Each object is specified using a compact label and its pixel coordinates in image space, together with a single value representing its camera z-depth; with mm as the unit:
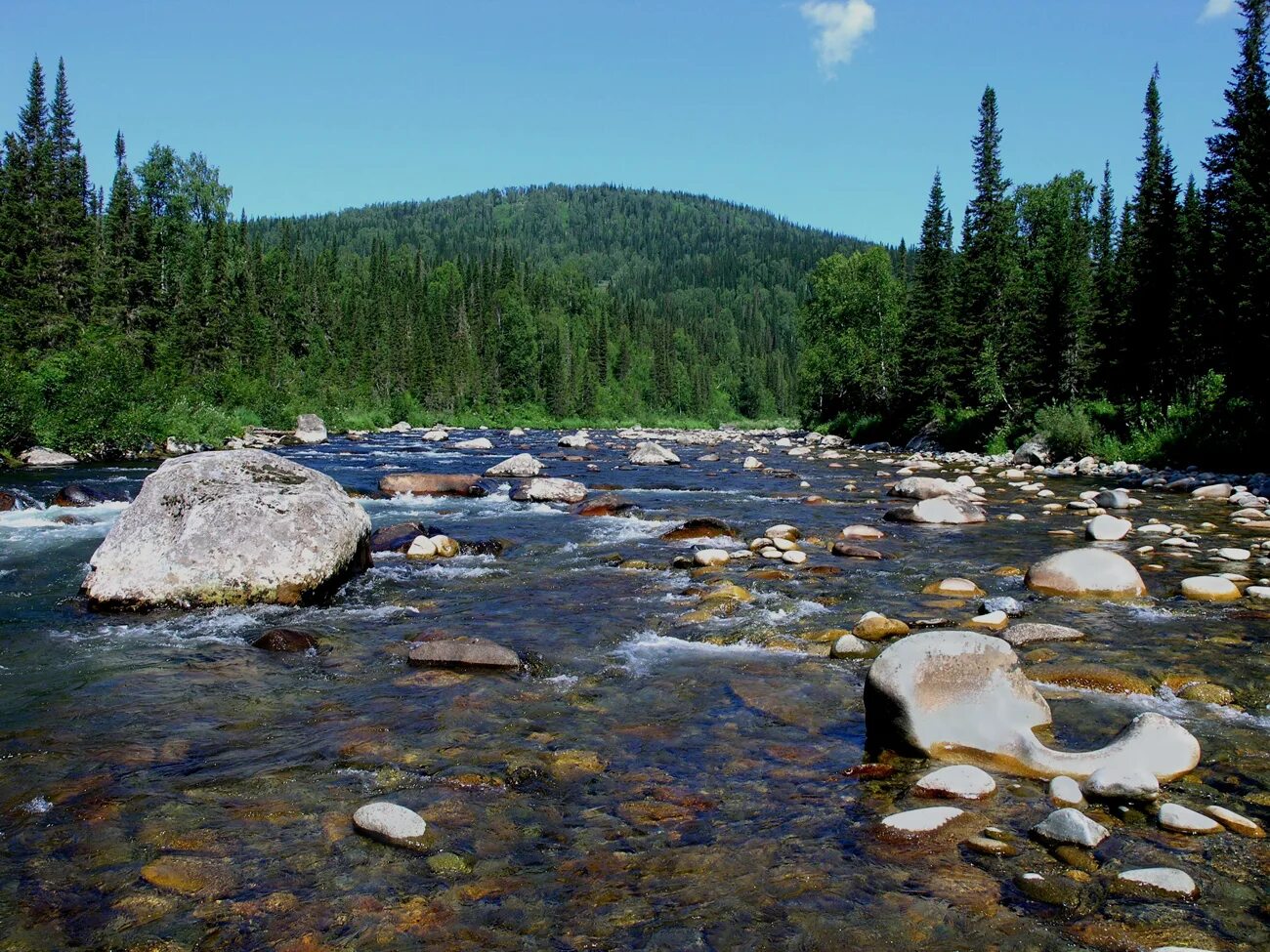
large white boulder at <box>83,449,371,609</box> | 9609
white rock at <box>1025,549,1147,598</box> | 10219
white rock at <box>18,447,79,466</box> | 25594
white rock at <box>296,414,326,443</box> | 47081
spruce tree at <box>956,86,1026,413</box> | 39906
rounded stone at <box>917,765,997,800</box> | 4988
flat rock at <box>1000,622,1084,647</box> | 8195
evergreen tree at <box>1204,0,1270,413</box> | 23484
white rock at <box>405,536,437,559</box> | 13156
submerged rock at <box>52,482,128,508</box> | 17062
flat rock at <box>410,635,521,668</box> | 7676
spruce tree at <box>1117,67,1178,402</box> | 31234
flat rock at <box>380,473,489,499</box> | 21047
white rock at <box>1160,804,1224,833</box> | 4488
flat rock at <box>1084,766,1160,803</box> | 4820
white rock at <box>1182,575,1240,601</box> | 9891
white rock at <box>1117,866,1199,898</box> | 3867
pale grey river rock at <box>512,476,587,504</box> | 20156
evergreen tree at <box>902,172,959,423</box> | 44938
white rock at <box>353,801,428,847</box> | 4477
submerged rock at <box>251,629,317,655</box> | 8117
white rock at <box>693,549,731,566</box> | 12273
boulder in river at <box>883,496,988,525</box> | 16719
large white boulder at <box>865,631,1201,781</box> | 5254
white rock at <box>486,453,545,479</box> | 26188
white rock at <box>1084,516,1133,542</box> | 14523
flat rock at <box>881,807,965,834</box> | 4574
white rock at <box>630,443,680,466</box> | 32938
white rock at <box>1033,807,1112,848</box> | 4328
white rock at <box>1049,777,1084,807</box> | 4828
